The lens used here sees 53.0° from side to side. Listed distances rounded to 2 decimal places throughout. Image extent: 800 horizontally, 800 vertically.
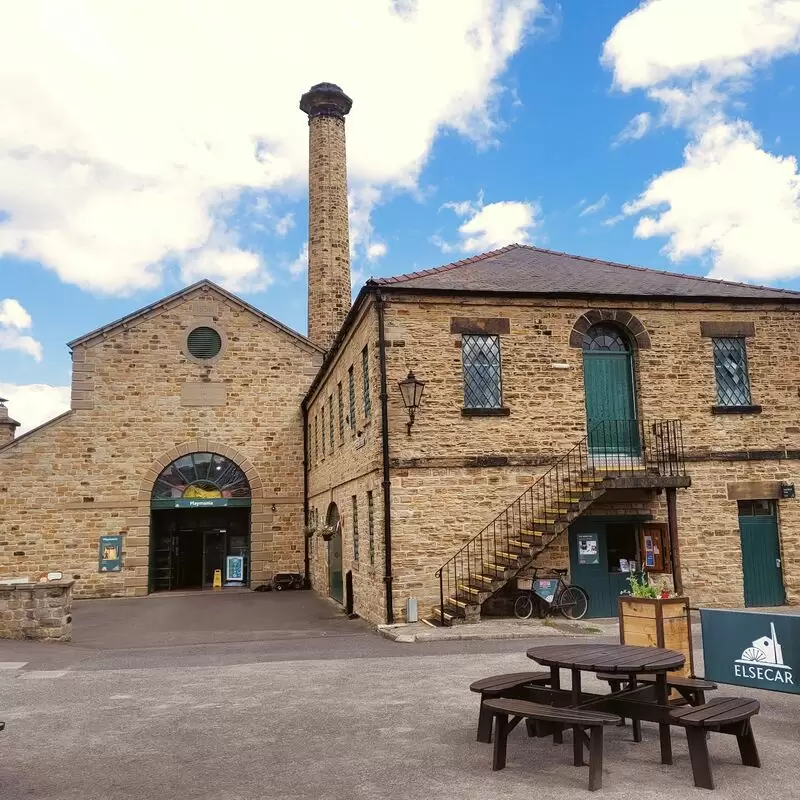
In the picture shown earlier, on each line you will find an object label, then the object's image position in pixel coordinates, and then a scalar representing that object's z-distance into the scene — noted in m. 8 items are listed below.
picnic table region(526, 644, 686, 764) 5.48
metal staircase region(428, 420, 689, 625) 12.76
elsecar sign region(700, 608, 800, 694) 6.24
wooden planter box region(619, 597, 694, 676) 7.52
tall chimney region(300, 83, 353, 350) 29.81
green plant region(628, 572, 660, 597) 7.80
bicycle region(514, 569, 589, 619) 13.41
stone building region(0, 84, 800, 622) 13.45
